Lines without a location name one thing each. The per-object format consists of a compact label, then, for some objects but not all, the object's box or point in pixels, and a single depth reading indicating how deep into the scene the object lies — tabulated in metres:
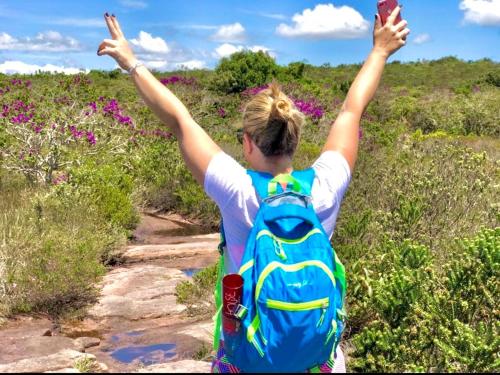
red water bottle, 1.94
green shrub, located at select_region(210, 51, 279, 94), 24.00
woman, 2.11
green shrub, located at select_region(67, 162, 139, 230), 9.89
